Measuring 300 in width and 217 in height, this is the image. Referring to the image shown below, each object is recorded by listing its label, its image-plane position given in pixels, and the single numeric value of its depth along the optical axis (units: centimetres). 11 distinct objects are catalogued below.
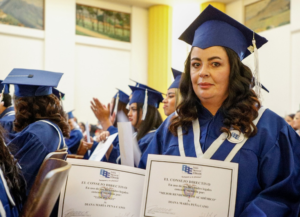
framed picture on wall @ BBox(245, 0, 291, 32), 1037
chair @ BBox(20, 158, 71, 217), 148
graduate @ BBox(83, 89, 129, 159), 520
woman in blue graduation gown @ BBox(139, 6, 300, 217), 184
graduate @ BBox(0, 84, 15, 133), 413
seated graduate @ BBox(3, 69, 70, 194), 293
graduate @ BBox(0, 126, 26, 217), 165
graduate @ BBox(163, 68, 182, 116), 404
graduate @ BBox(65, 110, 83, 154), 606
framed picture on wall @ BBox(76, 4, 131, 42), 1202
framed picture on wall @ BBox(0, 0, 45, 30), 1062
